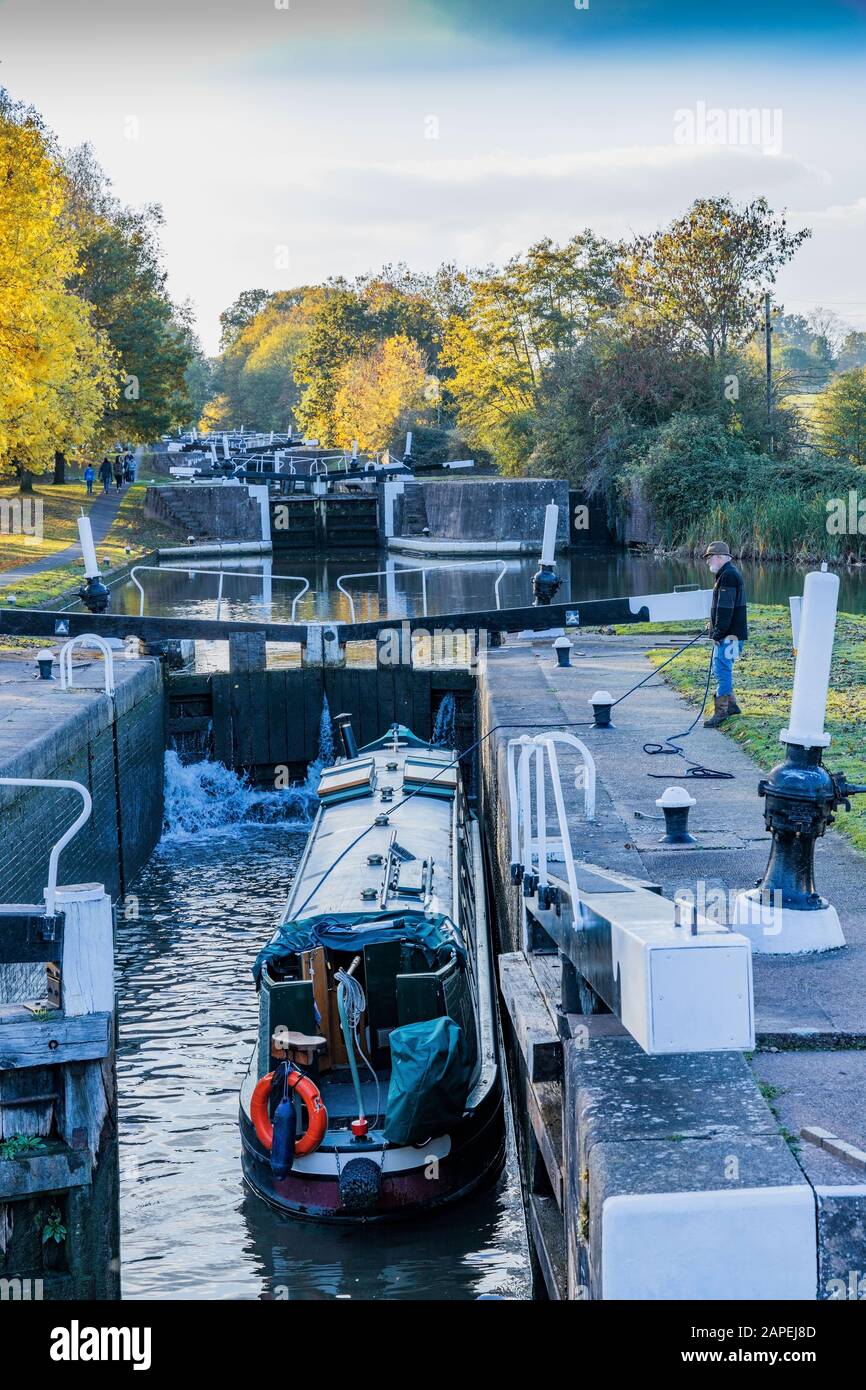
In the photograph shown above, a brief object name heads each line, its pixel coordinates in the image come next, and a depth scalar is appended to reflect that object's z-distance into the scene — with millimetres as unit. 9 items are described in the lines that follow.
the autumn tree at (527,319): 56344
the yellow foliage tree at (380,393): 64938
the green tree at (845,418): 44031
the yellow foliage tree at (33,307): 27922
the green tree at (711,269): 46625
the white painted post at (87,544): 17938
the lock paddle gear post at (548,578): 19125
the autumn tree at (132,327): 50688
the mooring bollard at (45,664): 16422
